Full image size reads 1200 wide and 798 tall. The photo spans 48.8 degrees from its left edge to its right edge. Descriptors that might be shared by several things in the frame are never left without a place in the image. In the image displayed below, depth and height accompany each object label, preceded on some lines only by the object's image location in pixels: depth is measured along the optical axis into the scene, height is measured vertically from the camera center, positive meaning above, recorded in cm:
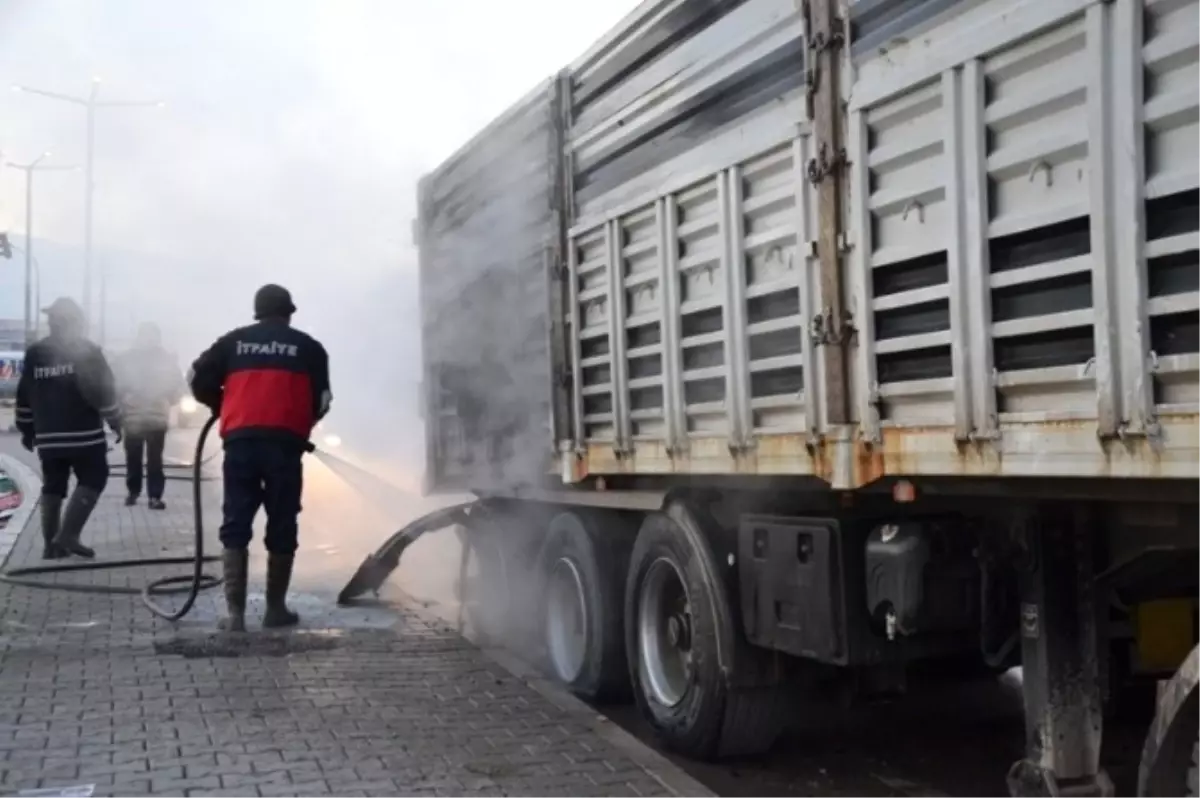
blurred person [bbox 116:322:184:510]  1316 +68
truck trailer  324 +25
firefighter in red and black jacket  753 +17
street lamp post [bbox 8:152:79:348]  2798 +404
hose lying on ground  798 -83
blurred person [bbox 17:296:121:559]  1005 +38
